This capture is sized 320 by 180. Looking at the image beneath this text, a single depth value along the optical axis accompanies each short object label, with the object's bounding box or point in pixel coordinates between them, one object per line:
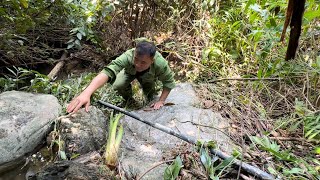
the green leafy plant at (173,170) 1.23
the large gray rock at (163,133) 1.39
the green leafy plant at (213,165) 1.23
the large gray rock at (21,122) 1.39
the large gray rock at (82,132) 1.40
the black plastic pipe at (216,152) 1.23
